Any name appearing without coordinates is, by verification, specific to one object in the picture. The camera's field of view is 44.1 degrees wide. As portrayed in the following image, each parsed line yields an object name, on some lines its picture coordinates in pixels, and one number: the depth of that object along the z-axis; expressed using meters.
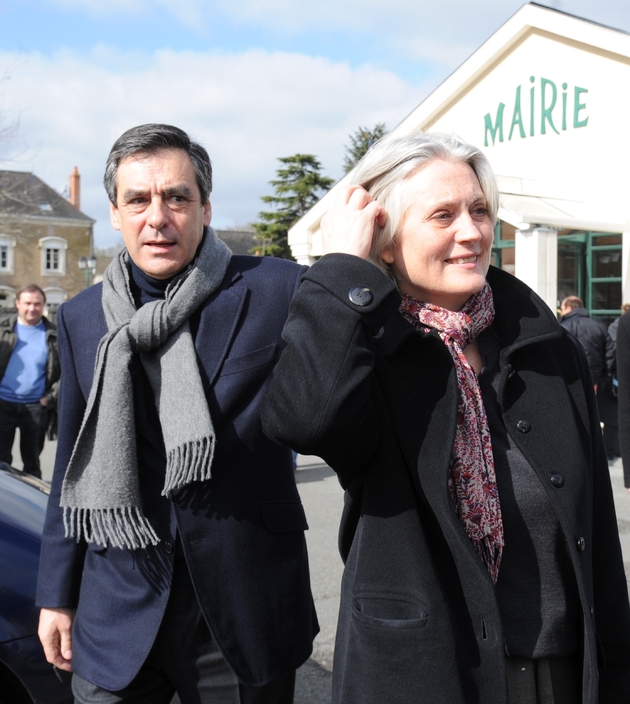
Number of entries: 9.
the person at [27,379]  7.05
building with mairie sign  11.75
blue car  2.55
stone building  50.78
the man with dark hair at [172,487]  2.03
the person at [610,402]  9.36
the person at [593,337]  9.20
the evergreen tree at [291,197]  43.00
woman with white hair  1.60
